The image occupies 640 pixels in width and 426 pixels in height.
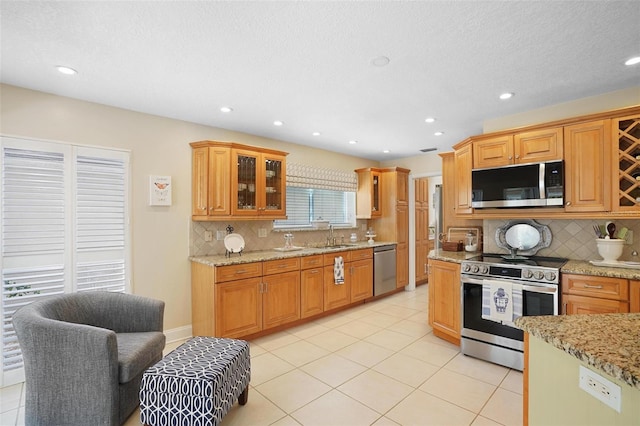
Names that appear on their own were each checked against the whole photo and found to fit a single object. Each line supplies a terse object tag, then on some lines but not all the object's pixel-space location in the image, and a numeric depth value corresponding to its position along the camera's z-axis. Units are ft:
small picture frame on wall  11.17
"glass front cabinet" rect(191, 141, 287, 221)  11.93
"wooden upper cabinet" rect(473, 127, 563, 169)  10.02
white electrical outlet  3.22
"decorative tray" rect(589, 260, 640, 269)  8.69
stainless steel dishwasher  16.75
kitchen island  3.14
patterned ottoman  6.11
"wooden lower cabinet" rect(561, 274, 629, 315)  7.95
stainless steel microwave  9.86
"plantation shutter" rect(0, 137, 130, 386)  8.67
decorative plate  12.58
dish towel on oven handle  9.25
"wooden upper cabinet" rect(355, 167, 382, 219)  18.40
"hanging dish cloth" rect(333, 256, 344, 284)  14.55
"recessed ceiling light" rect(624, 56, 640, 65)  7.49
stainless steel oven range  8.95
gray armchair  6.43
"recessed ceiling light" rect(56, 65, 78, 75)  7.79
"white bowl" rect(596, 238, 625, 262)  9.16
